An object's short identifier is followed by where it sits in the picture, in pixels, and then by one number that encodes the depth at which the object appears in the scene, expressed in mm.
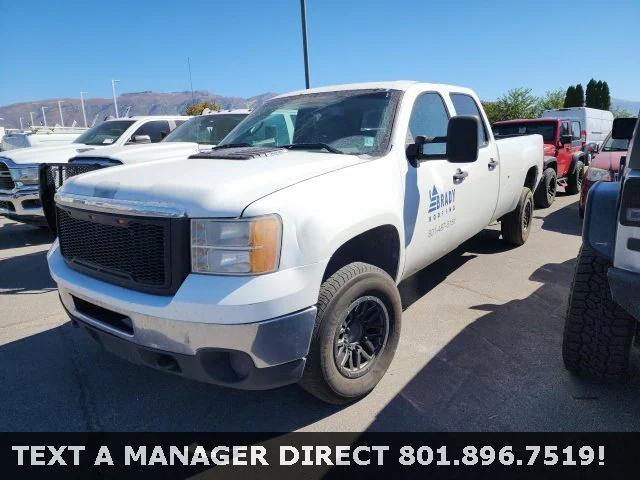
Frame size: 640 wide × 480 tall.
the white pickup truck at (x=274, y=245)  2057
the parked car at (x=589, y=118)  18594
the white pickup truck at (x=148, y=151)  4043
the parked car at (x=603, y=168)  6152
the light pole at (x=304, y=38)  10820
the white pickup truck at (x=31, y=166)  6797
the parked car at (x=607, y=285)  1968
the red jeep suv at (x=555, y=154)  8570
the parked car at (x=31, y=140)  14281
